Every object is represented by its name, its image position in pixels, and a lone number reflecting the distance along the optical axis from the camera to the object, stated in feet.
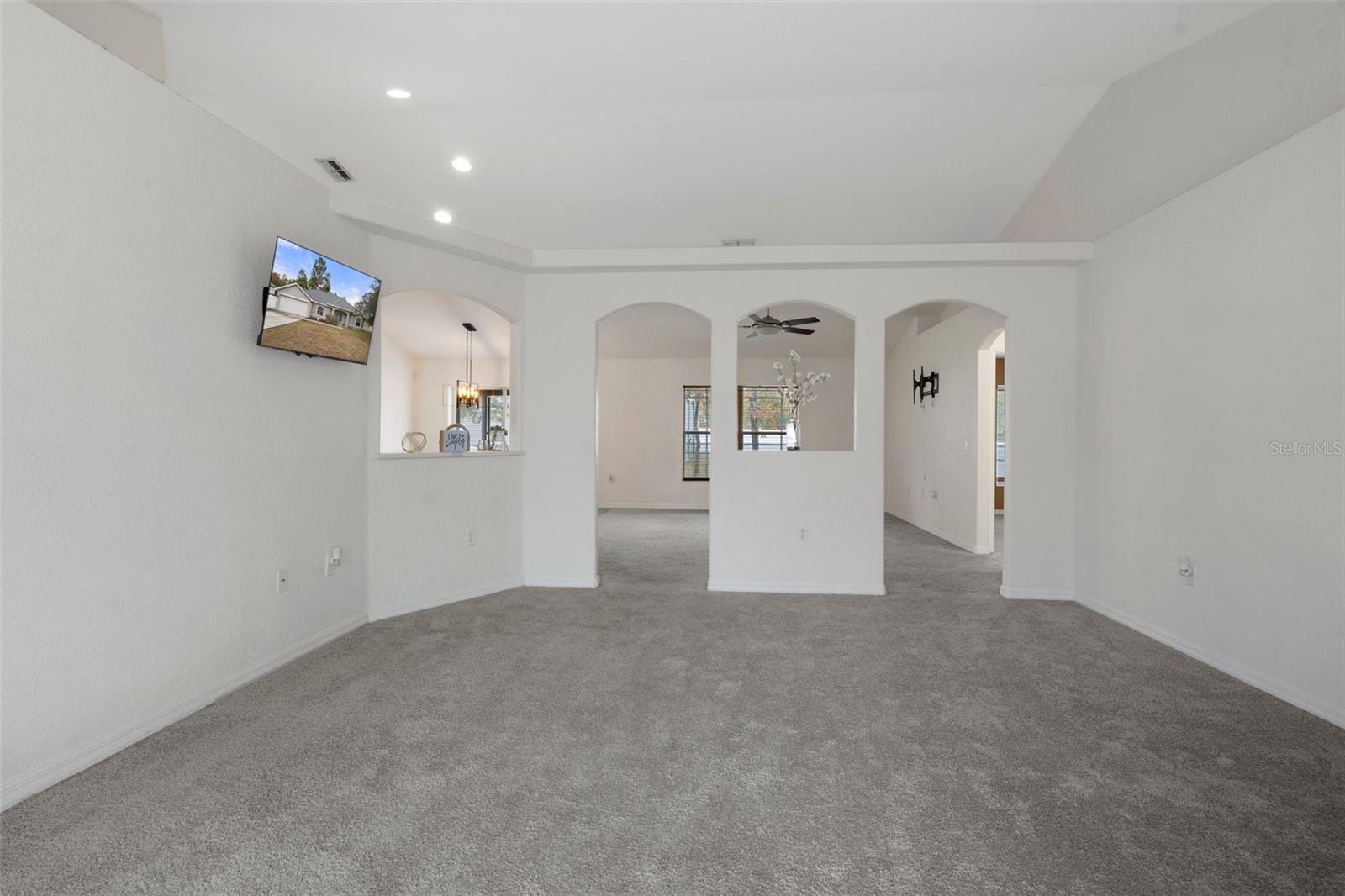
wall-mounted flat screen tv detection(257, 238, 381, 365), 10.45
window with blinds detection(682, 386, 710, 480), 37.88
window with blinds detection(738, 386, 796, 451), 37.22
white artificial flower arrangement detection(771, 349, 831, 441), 18.93
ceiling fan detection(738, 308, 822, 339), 20.57
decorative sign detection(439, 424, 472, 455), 15.75
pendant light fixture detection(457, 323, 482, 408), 34.32
